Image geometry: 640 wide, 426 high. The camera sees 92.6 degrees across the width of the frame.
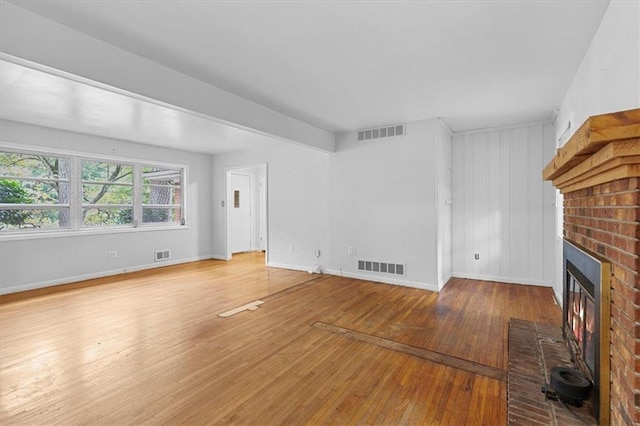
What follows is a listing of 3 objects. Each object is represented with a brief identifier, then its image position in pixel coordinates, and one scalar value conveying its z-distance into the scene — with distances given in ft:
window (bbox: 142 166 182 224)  20.95
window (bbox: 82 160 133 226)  17.90
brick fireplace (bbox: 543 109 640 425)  3.79
